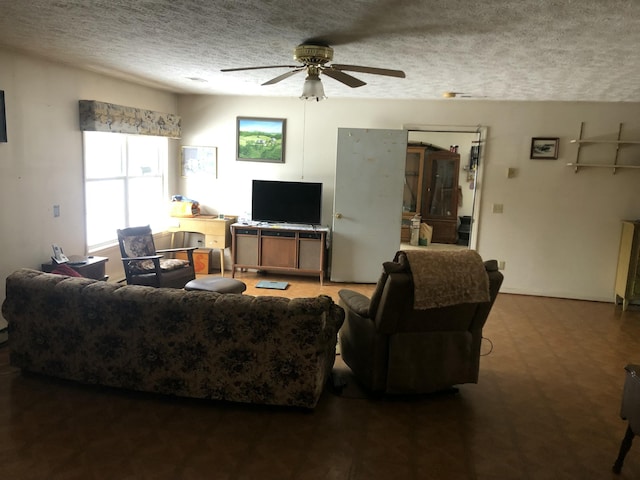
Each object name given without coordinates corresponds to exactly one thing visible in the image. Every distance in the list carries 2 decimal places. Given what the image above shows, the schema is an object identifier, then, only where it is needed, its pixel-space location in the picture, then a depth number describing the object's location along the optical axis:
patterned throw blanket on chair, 3.01
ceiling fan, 3.14
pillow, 4.20
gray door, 6.12
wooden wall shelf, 5.82
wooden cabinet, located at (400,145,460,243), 9.13
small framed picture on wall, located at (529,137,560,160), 6.05
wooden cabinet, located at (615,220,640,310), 5.62
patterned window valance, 4.82
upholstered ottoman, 4.37
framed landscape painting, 6.62
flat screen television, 6.32
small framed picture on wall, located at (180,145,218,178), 6.80
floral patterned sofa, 2.92
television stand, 6.21
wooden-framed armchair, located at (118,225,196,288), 4.81
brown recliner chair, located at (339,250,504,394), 3.04
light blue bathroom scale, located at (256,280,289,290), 5.99
